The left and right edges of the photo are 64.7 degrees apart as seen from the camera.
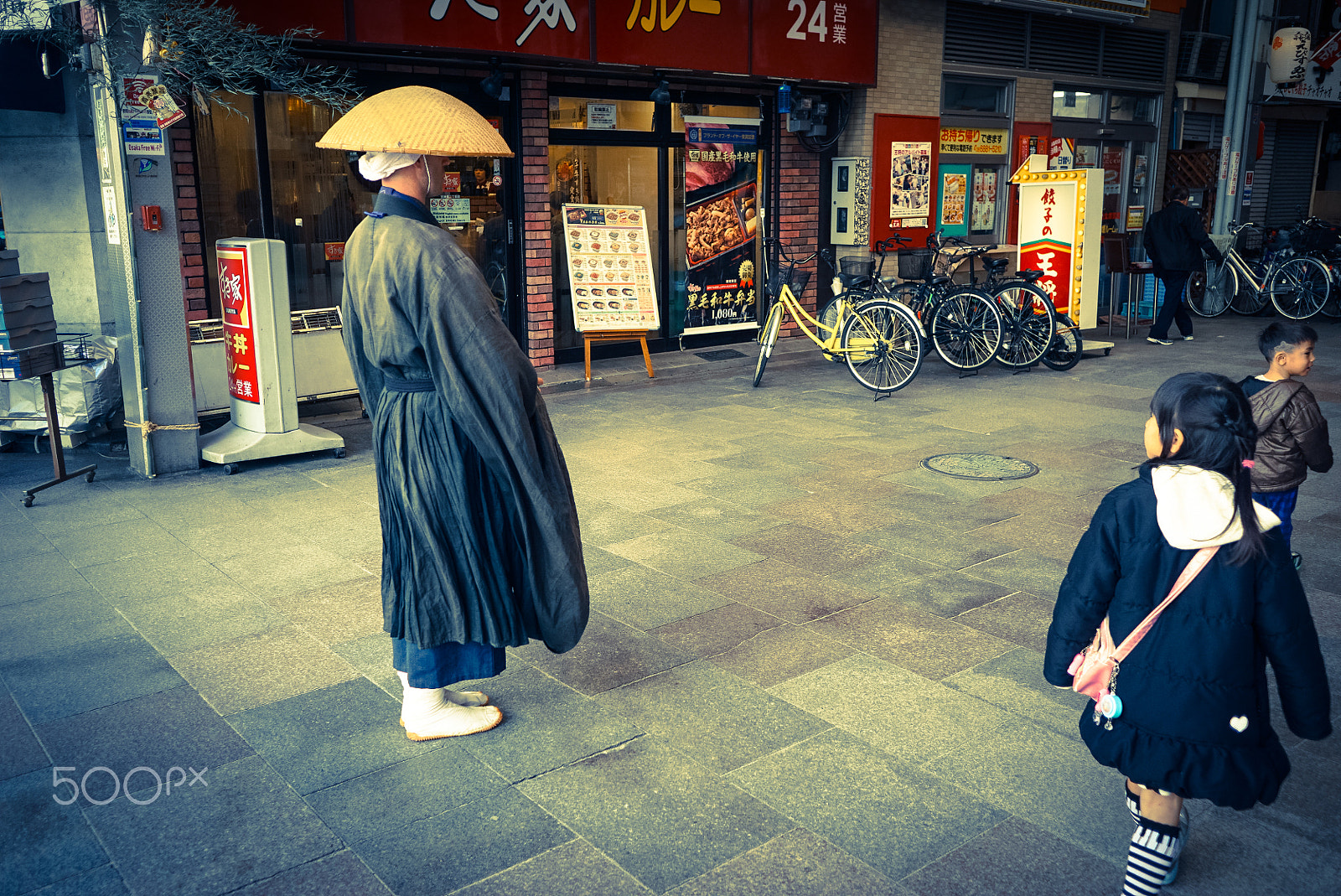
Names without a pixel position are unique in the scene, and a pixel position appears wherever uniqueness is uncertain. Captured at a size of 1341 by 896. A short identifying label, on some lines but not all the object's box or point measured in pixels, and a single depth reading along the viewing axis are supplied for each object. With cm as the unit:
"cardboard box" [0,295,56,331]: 615
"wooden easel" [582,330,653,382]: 998
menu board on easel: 995
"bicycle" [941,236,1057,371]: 1034
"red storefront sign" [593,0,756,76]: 985
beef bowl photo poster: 1168
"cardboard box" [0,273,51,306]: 616
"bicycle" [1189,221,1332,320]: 1421
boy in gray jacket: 421
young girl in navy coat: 238
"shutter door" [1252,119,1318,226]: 1920
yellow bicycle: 945
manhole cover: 672
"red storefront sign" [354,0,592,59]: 835
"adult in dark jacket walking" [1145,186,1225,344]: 1161
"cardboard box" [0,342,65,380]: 624
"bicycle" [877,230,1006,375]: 1023
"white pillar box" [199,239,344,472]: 711
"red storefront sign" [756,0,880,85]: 1112
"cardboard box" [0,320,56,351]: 617
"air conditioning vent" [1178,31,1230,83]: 1656
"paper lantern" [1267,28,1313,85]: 1505
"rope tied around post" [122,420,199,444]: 680
